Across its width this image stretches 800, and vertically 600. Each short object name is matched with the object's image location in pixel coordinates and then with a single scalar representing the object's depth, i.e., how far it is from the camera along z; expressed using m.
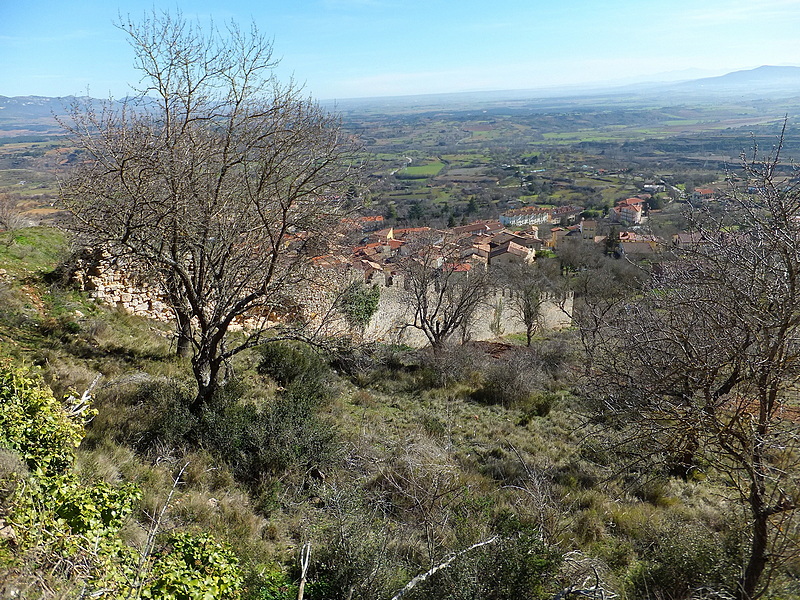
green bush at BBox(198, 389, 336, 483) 6.01
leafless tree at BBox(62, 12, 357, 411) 6.18
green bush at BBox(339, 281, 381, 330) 13.20
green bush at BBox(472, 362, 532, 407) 11.52
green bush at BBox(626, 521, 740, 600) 4.04
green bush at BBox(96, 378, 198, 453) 5.81
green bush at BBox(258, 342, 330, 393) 9.31
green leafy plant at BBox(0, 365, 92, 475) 3.75
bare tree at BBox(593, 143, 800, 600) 3.55
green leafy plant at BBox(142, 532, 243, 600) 2.92
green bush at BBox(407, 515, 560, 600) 3.70
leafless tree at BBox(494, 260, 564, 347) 20.22
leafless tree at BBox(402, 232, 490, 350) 15.71
